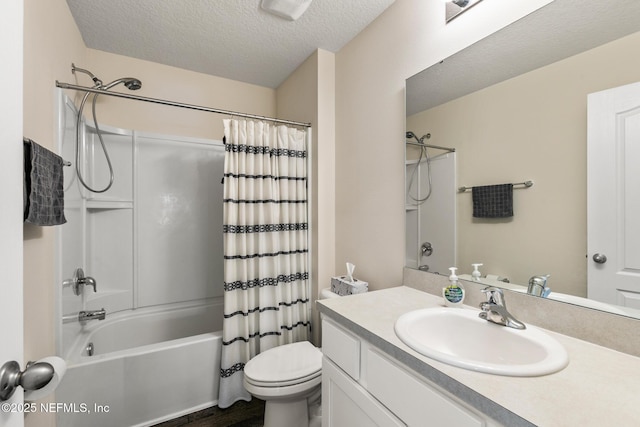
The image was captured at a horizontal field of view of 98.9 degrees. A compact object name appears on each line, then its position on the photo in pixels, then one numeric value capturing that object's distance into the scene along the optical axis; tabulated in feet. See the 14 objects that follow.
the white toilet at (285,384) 4.43
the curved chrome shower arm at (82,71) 5.66
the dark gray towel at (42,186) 3.10
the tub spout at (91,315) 5.96
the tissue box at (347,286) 5.60
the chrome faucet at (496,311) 2.95
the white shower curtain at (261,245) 5.83
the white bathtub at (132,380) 4.74
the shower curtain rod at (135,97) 4.74
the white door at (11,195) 1.71
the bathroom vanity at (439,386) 1.81
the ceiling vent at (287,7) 5.16
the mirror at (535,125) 2.91
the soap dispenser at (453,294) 3.64
